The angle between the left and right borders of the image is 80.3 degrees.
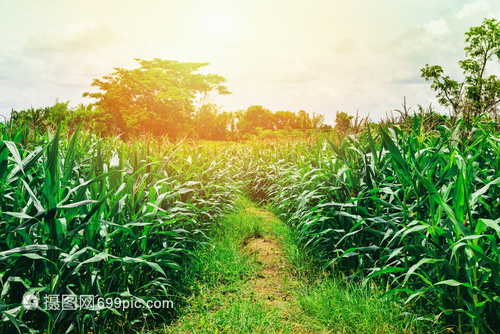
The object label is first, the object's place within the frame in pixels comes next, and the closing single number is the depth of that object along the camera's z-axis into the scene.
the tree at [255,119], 47.58
